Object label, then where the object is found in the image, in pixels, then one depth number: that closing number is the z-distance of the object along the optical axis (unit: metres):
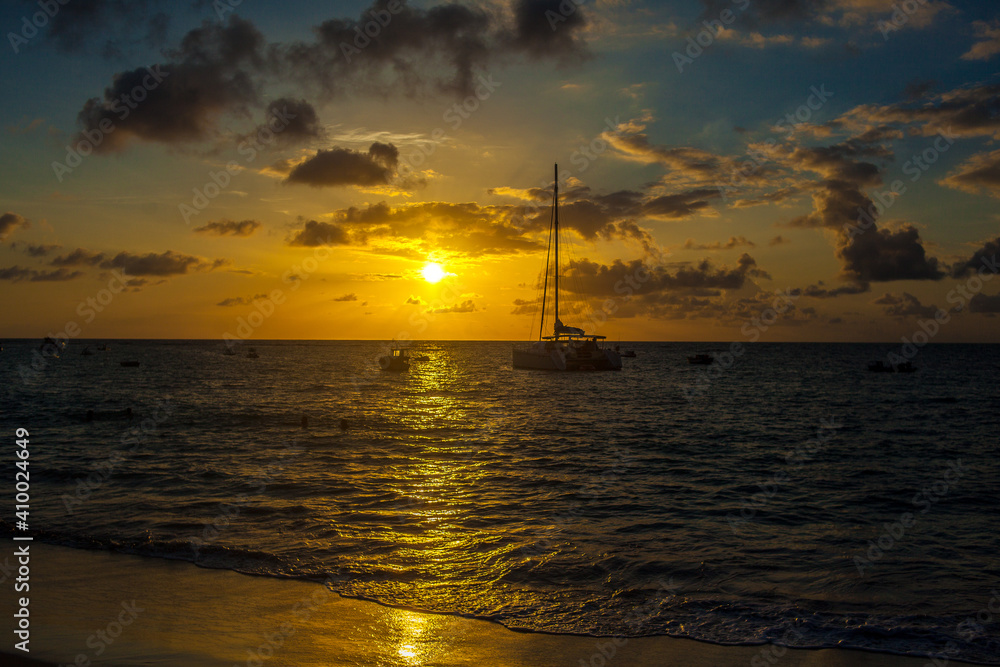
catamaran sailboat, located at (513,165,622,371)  79.44
